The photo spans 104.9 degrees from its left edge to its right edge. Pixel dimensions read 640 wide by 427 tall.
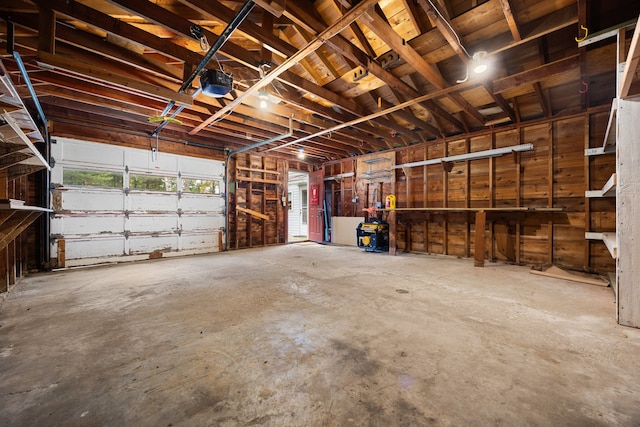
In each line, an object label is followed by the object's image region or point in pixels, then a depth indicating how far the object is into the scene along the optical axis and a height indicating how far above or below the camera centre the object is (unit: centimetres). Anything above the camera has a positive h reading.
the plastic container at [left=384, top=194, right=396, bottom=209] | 639 +29
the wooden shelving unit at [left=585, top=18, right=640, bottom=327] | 225 +10
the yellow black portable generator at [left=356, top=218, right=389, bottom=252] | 643 -63
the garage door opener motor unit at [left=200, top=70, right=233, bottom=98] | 286 +152
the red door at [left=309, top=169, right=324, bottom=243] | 884 +23
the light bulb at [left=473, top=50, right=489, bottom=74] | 286 +178
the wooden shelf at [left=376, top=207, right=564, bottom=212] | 431 +6
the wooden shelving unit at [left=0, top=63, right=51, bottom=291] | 194 +56
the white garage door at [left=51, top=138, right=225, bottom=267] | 486 +20
